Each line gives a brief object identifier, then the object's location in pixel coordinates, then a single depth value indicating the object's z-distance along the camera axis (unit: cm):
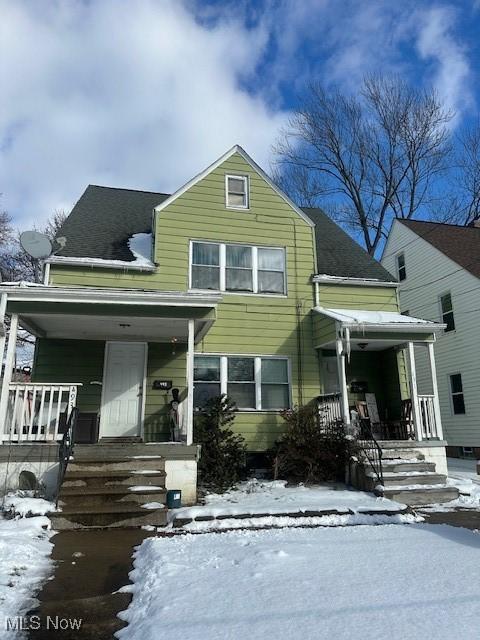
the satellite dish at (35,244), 928
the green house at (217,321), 843
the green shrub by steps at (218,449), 846
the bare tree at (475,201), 2464
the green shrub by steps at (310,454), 876
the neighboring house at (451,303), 1448
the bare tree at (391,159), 2412
